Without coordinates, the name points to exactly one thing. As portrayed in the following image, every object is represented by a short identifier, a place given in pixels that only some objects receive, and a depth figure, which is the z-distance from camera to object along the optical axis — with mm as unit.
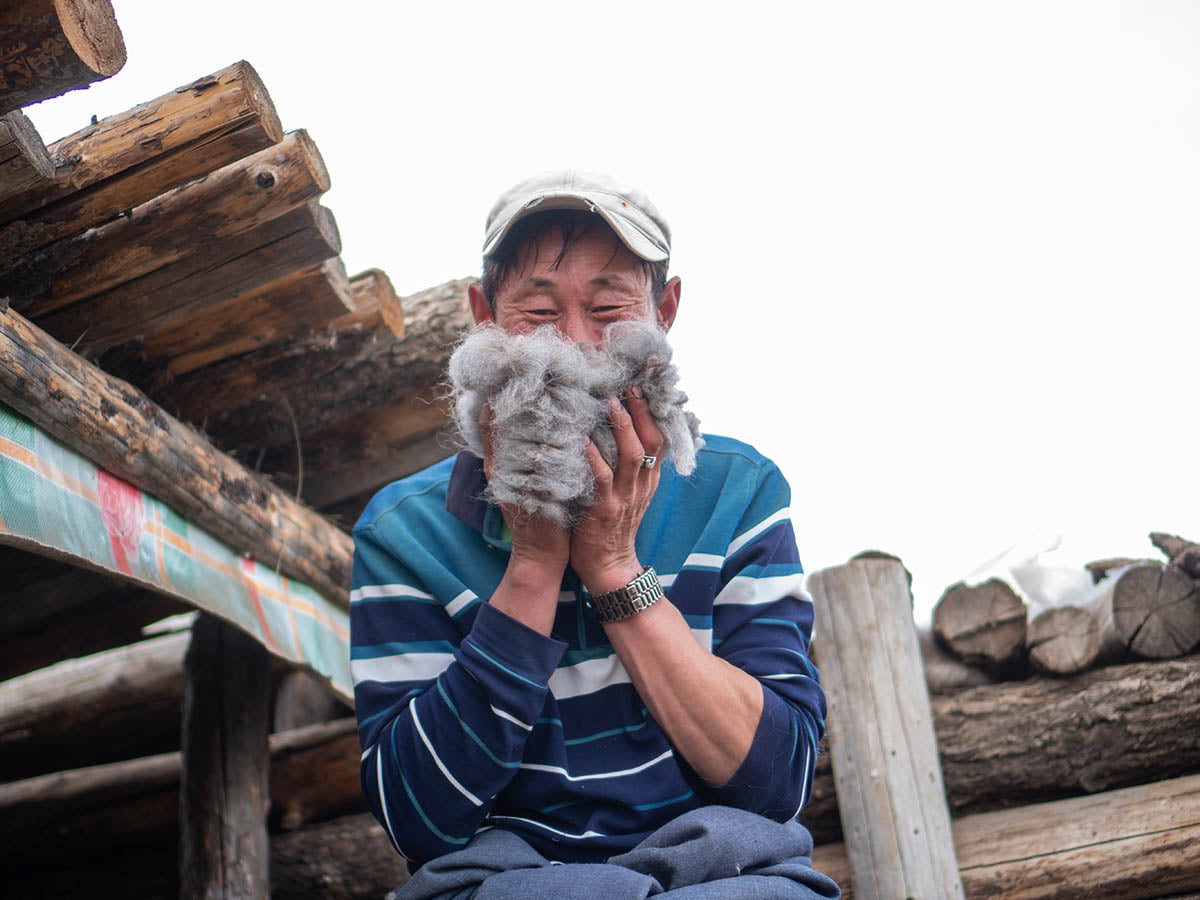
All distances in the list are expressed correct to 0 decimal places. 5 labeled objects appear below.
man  1847
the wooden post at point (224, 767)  3533
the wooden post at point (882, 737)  3309
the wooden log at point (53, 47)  1733
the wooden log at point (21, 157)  1967
